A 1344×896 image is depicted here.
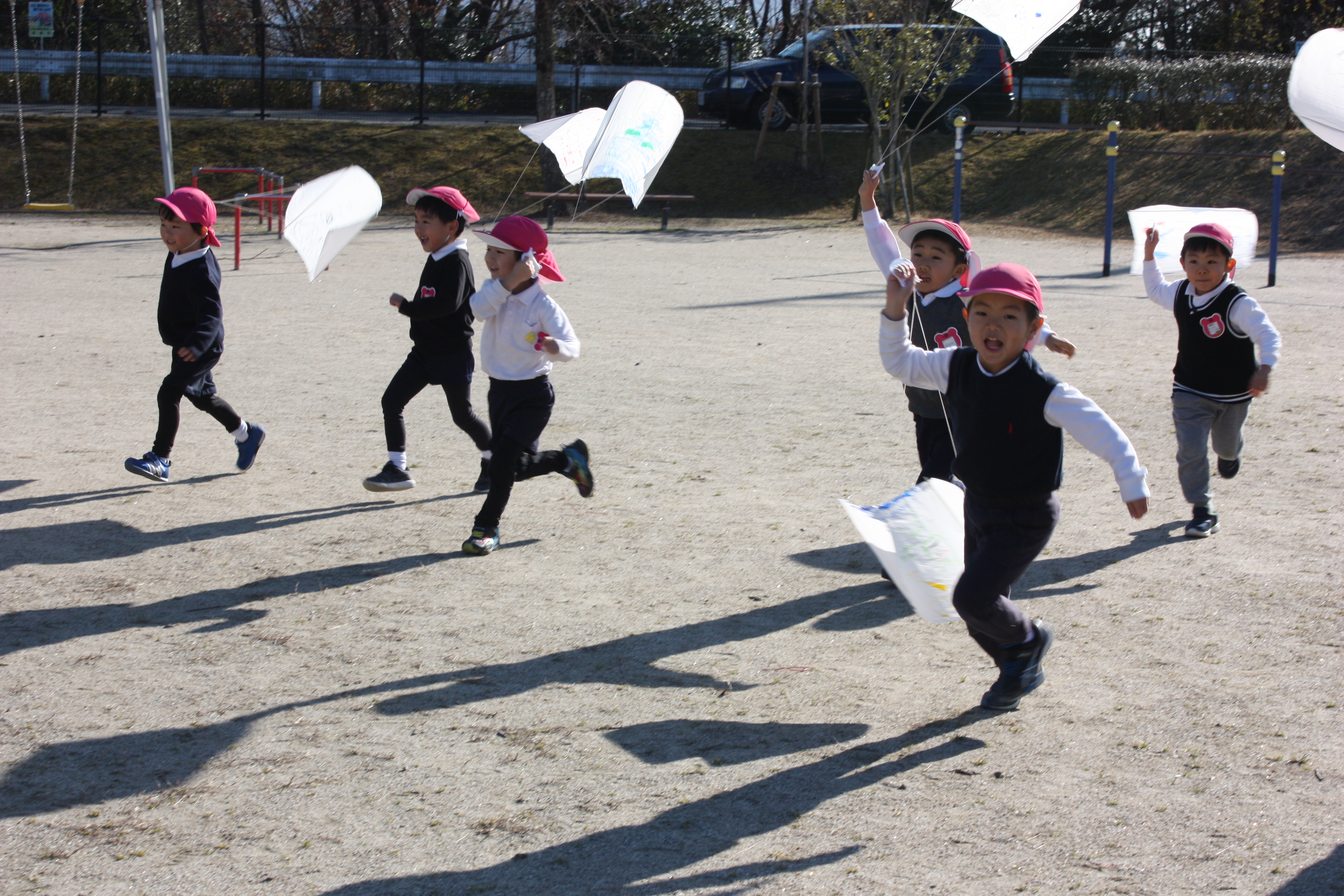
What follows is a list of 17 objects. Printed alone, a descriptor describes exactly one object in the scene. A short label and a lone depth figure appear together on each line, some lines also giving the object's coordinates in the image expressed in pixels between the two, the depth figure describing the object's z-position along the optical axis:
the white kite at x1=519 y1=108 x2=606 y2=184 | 7.08
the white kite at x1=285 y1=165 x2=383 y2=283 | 5.91
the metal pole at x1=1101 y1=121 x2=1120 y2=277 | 15.10
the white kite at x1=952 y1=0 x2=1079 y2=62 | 5.59
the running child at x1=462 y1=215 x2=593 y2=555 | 5.24
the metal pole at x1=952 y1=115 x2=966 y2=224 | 16.58
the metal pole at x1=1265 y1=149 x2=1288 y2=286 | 13.95
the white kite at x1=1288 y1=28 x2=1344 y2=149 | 4.55
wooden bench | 19.62
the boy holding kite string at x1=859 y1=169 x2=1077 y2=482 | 4.55
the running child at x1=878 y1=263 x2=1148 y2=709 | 3.41
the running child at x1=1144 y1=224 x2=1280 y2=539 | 5.34
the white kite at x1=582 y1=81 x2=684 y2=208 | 6.77
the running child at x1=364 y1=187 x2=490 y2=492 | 5.79
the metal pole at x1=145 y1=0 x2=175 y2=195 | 14.72
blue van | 24.75
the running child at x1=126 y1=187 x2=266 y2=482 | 6.05
